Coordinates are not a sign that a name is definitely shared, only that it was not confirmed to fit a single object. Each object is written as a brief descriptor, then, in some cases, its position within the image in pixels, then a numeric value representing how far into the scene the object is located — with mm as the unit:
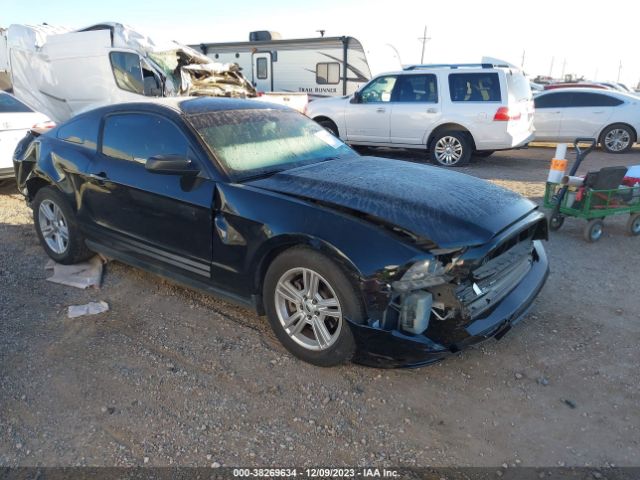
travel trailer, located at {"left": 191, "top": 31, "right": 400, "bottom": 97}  14023
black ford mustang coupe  2754
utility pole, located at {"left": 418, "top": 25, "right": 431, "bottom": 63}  52562
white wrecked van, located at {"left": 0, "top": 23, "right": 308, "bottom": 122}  11141
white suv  9336
